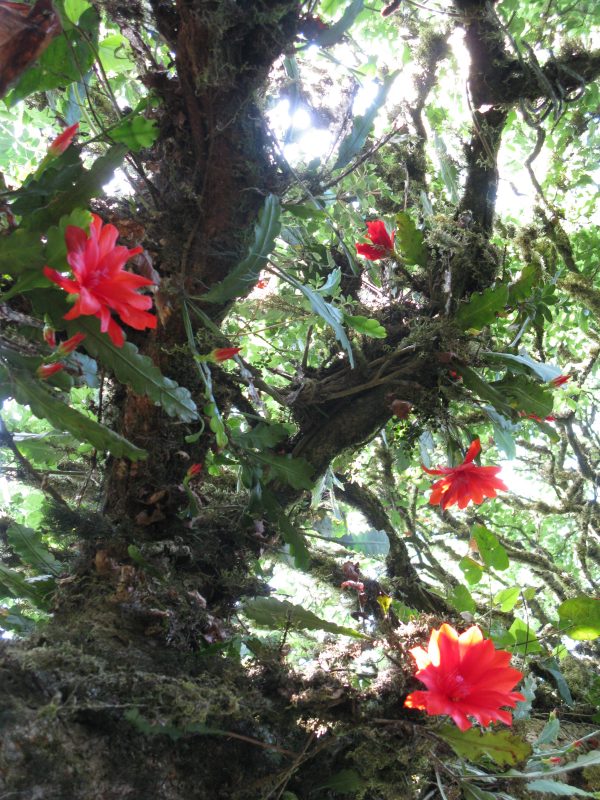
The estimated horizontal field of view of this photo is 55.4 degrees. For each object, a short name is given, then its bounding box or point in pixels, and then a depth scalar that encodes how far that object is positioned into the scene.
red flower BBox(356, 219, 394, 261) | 2.01
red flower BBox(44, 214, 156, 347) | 1.03
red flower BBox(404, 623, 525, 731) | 0.98
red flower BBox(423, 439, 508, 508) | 1.77
